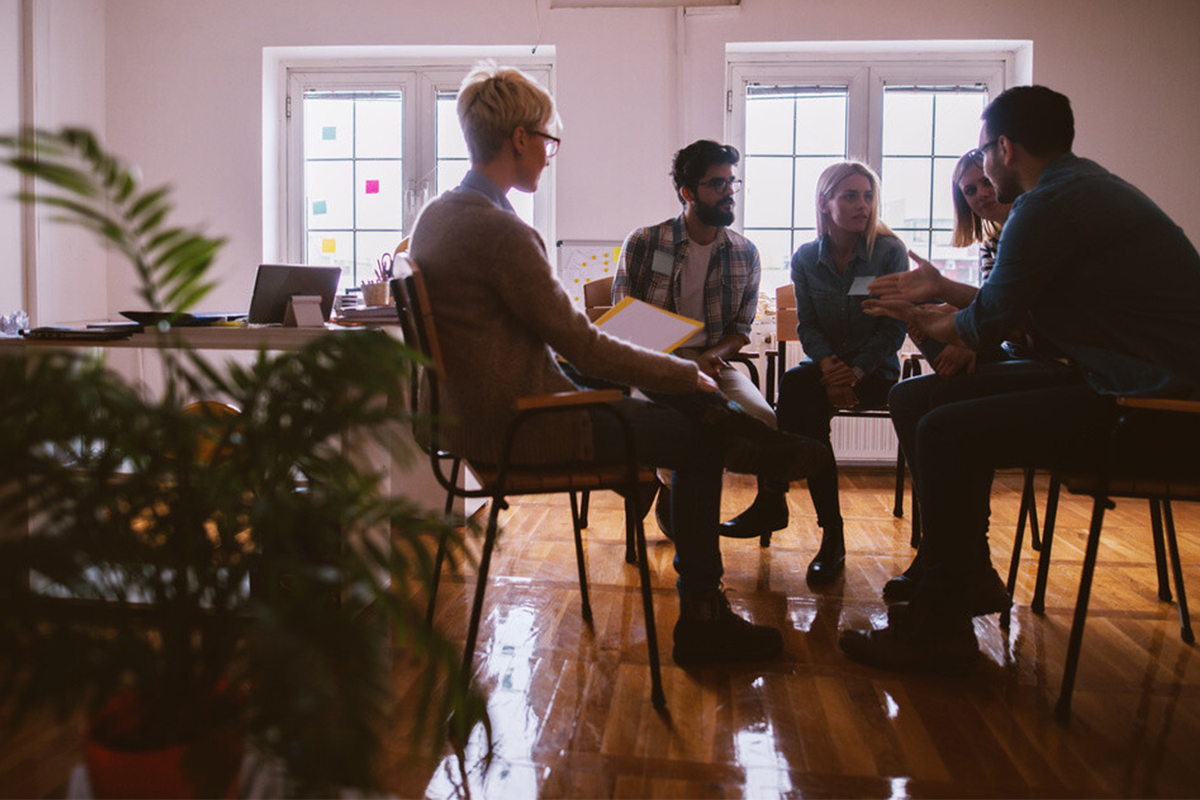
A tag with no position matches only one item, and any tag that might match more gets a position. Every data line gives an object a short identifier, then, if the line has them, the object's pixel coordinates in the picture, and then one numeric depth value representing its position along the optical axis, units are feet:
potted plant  2.68
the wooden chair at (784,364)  10.16
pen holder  9.00
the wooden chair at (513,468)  5.30
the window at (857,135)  15.33
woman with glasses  5.51
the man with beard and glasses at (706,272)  9.29
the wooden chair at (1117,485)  5.49
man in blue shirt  5.77
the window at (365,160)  15.88
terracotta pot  3.03
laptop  7.67
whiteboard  15.01
